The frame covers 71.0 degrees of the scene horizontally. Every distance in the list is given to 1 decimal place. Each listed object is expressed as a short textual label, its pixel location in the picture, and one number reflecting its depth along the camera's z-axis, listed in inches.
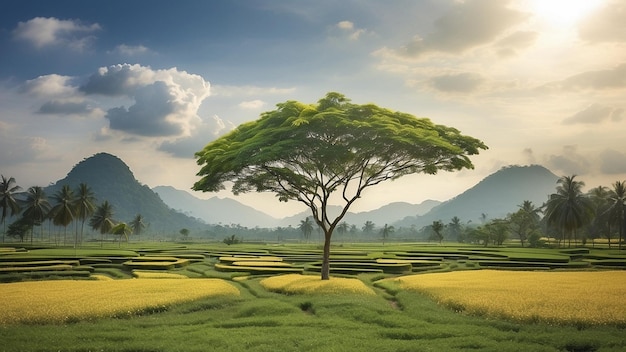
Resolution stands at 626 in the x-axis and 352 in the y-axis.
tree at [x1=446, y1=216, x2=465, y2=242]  5849.4
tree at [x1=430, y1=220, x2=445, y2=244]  4747.5
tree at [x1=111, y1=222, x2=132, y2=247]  3682.8
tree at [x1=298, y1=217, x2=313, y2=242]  7190.0
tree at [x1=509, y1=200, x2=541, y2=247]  4247.0
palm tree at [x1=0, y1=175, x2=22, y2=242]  3747.5
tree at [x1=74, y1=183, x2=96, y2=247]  3774.6
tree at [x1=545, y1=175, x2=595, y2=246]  3447.3
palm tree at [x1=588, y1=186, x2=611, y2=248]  3954.2
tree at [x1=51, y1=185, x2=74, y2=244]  3639.3
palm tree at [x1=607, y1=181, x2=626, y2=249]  3435.0
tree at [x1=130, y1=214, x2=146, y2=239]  5419.8
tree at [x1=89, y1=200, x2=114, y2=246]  4288.9
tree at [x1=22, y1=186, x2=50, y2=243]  3934.3
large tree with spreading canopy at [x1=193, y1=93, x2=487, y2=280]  1176.8
